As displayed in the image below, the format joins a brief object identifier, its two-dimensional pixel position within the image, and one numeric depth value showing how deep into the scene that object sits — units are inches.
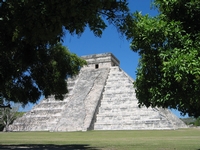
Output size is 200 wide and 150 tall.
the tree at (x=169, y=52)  249.0
